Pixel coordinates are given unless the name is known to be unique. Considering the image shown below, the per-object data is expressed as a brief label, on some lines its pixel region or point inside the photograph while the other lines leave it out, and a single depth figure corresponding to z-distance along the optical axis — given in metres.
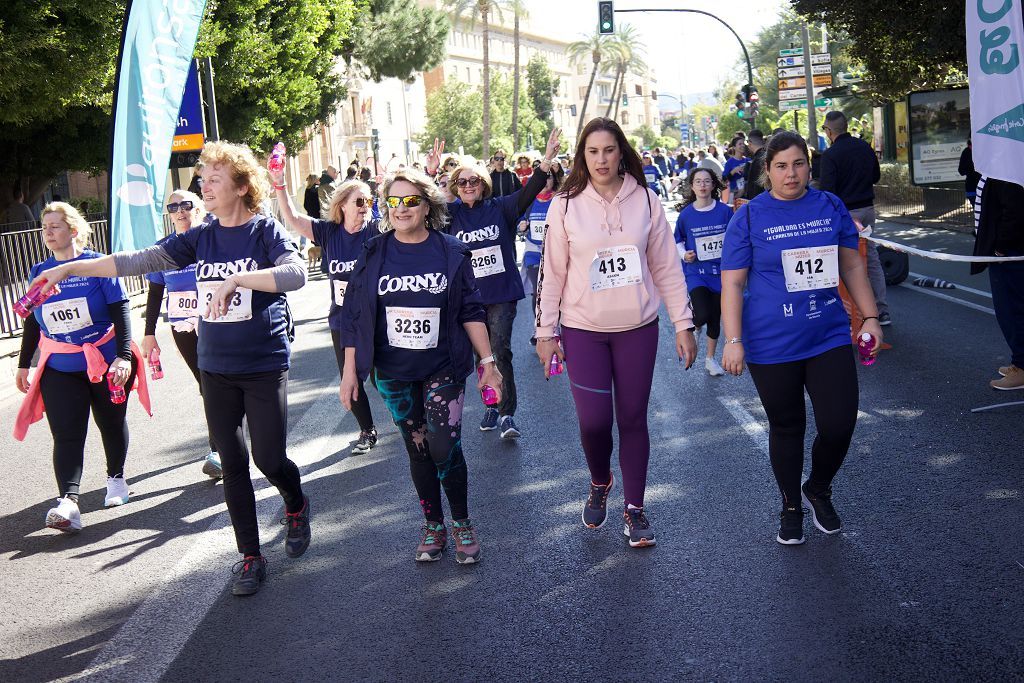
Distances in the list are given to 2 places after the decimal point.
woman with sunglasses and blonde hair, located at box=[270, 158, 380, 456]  6.95
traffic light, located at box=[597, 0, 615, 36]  32.09
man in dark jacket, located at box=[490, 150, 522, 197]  14.46
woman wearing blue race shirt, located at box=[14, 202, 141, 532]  6.22
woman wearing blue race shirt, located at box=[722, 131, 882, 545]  4.81
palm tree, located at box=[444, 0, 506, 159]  56.83
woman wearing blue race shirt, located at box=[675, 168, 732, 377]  8.89
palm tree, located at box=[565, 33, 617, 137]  91.93
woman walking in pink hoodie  4.93
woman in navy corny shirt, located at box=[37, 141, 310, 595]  4.86
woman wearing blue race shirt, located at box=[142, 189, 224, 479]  6.77
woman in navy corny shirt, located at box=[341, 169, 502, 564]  4.93
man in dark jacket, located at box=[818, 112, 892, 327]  10.82
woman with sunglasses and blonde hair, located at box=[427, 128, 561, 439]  7.18
